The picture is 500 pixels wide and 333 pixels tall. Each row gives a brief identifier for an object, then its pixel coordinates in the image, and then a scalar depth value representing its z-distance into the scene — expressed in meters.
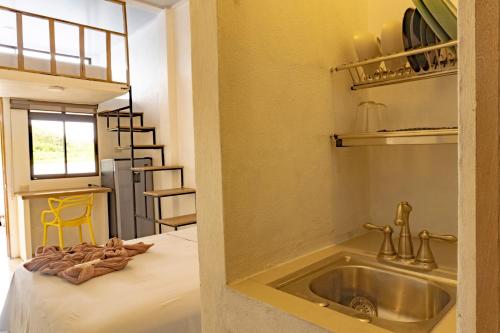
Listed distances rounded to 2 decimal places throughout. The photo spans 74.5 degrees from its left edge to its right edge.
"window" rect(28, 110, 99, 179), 4.80
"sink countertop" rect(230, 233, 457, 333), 0.69
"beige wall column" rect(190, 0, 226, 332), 0.86
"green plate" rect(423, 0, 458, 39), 0.93
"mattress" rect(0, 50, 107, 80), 3.39
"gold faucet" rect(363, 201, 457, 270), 1.05
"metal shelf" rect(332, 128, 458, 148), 0.93
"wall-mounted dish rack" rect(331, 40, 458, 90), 1.03
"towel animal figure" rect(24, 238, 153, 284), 1.82
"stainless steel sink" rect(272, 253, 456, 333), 0.93
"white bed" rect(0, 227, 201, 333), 1.44
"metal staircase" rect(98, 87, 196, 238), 3.82
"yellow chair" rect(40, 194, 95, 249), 4.12
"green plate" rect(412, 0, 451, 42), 0.96
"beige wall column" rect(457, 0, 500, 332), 0.39
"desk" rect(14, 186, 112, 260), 4.33
